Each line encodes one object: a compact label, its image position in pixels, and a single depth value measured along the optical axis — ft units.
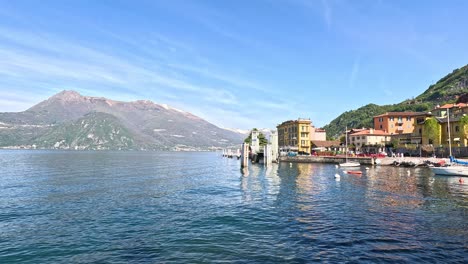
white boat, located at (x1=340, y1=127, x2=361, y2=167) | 296.96
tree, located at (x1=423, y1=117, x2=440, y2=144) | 346.74
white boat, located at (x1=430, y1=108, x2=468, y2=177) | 202.89
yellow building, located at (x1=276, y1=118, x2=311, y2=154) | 476.13
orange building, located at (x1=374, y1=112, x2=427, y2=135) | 443.32
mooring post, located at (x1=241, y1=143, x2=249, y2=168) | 295.89
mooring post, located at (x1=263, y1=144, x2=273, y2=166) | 346.91
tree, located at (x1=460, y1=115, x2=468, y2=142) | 313.94
